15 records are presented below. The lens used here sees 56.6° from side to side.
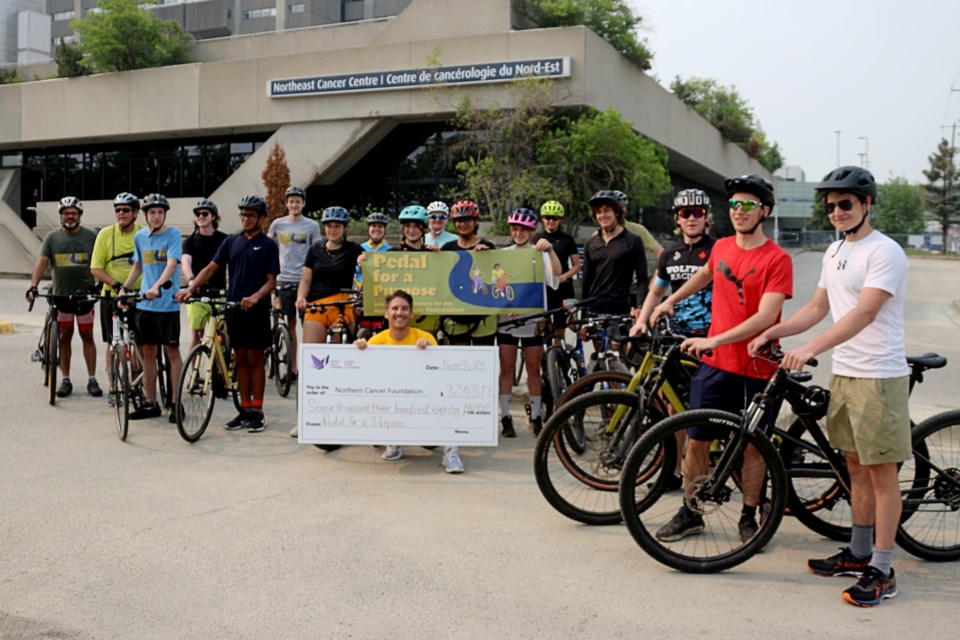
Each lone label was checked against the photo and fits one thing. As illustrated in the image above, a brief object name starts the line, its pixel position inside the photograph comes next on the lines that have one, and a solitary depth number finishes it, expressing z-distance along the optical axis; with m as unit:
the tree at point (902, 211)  118.06
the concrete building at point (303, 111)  29.95
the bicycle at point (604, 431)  5.41
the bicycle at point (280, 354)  10.05
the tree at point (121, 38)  37.59
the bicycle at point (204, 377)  7.62
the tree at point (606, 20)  31.58
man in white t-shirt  4.28
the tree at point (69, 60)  38.22
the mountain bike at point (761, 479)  4.70
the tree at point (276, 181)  33.12
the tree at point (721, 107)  46.38
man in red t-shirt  4.85
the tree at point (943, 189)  84.50
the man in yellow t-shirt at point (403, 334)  6.81
